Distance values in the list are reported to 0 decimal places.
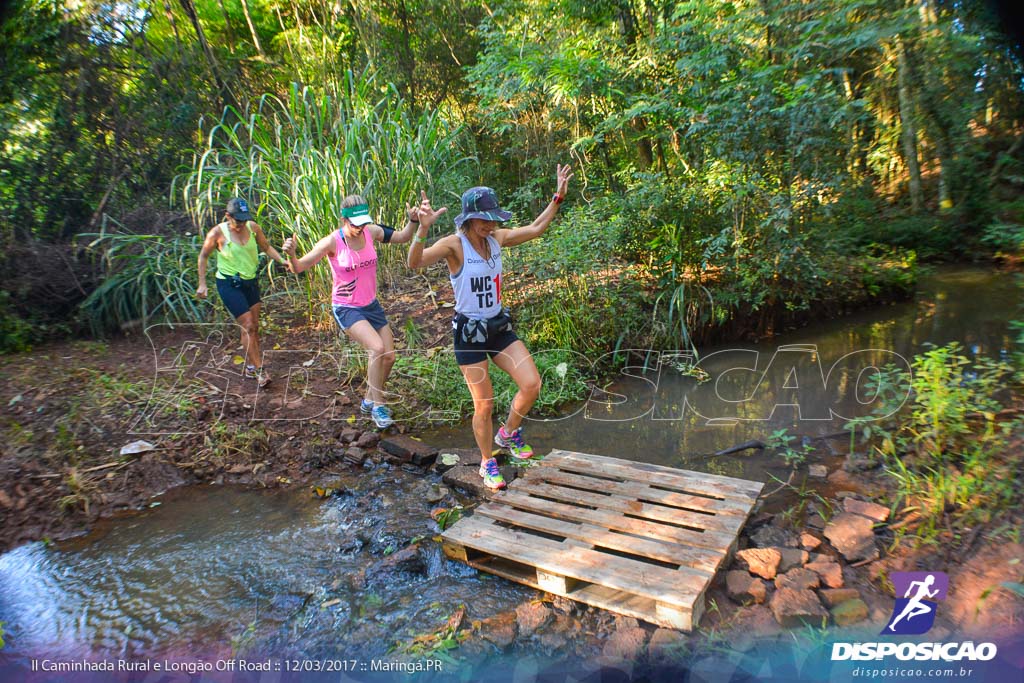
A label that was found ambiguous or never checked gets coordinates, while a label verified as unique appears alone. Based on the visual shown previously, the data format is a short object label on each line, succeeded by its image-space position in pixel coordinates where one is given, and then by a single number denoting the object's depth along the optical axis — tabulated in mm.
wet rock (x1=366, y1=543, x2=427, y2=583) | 3336
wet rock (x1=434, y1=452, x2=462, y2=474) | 4691
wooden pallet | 2805
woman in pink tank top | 4727
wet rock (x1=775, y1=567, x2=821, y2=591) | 2840
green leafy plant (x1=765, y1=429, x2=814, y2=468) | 4352
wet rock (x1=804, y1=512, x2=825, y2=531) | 3408
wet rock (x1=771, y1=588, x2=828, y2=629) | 2645
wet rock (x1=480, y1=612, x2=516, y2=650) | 2764
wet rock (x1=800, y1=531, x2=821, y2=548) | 3186
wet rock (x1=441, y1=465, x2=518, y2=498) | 4227
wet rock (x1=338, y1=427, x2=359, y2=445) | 5125
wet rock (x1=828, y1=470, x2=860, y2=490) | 3844
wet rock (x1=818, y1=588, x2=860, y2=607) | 2746
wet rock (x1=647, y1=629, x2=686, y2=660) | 2580
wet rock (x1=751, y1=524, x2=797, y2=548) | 3240
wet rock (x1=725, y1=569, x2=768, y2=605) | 2836
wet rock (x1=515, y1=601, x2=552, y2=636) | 2838
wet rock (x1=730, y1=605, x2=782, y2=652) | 2607
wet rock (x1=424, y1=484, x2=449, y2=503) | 4214
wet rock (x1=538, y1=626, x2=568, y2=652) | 2707
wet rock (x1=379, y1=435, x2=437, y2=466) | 4797
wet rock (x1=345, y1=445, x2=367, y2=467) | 4844
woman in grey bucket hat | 3633
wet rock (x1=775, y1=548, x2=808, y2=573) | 3012
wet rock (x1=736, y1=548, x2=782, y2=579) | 2969
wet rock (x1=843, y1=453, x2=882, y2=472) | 4051
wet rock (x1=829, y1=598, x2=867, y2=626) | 2639
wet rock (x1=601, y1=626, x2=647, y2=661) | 2605
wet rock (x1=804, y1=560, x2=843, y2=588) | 2859
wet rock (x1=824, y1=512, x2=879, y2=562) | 3084
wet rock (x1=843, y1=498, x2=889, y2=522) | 3321
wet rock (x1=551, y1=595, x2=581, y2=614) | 2938
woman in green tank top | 5531
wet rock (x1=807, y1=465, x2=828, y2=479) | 4059
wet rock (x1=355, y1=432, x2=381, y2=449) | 5074
